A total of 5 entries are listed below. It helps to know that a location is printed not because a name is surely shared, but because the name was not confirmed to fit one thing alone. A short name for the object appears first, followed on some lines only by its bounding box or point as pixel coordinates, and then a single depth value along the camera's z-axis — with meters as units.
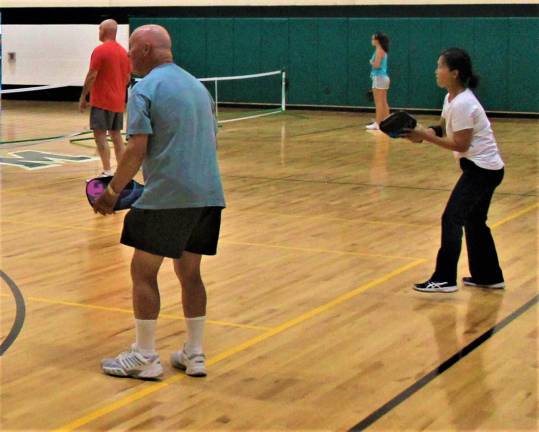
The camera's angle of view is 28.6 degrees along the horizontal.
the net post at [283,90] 24.94
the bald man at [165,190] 5.33
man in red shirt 12.21
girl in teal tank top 19.80
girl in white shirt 7.34
